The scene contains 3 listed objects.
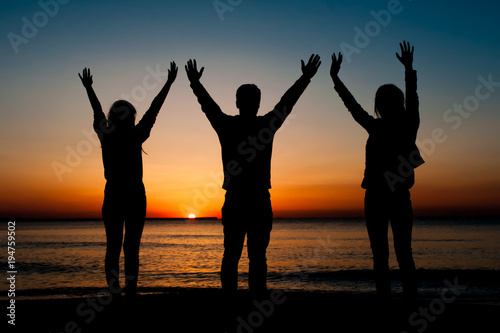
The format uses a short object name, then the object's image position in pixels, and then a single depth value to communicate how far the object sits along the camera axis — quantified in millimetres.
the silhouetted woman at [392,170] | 3945
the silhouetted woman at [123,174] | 4547
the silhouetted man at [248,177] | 3482
